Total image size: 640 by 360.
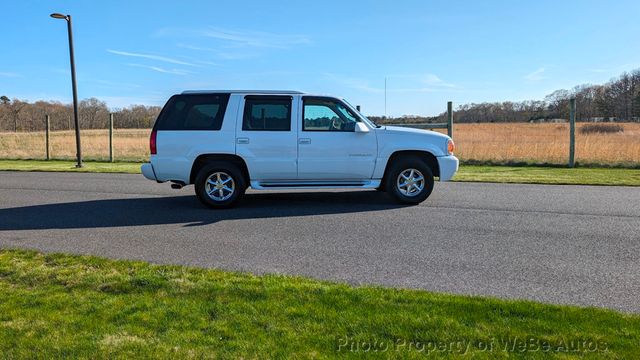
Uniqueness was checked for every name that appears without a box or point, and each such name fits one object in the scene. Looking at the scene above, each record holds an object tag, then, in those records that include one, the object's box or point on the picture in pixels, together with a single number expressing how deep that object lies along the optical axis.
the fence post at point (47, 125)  21.39
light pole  17.24
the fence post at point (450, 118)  15.43
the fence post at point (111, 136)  19.30
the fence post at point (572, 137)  14.41
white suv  8.16
